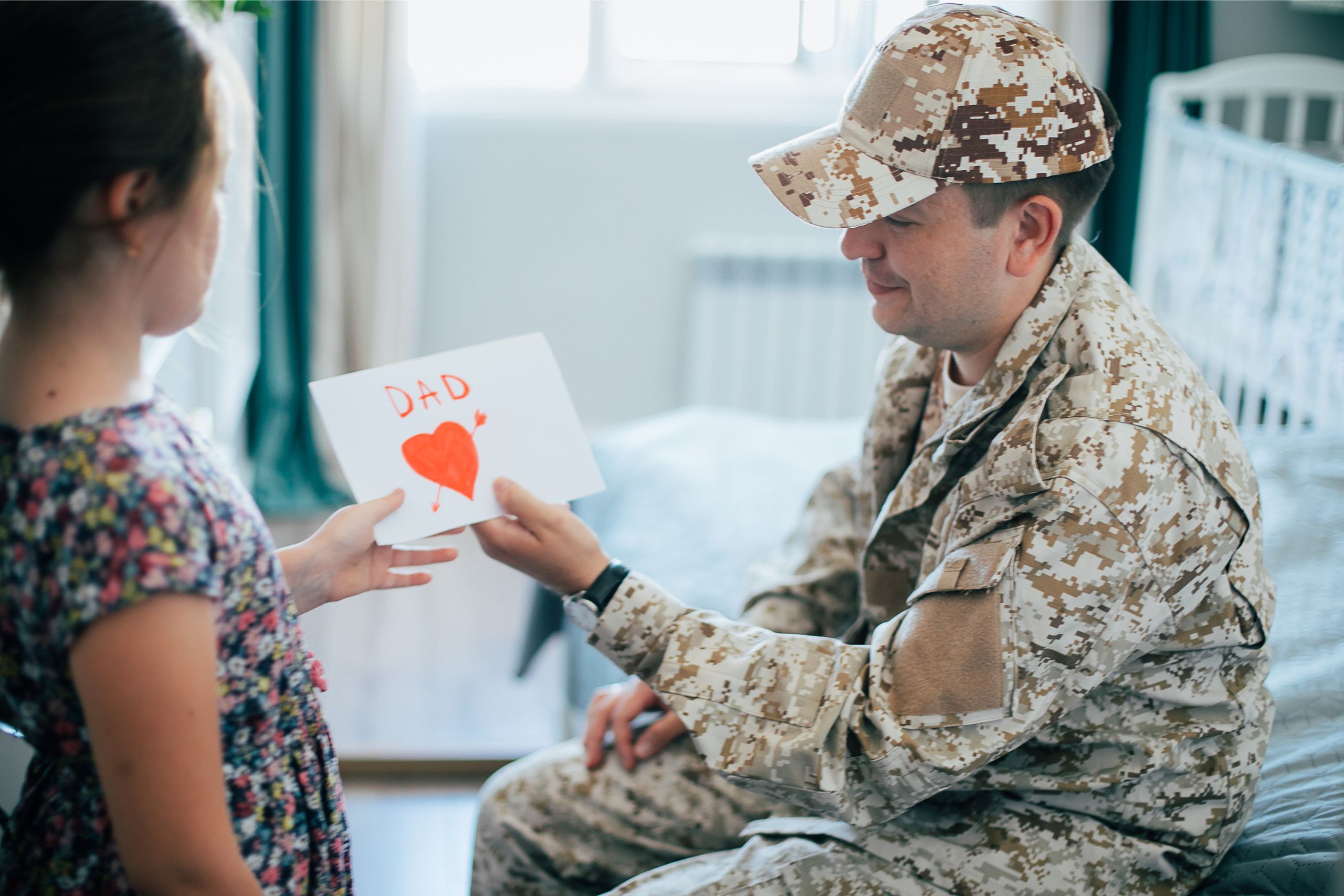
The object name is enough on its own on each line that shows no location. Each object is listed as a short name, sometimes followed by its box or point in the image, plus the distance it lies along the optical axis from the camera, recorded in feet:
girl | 2.32
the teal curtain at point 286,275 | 9.92
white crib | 7.54
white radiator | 10.96
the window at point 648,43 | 10.99
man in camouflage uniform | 3.30
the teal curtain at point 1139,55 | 10.22
